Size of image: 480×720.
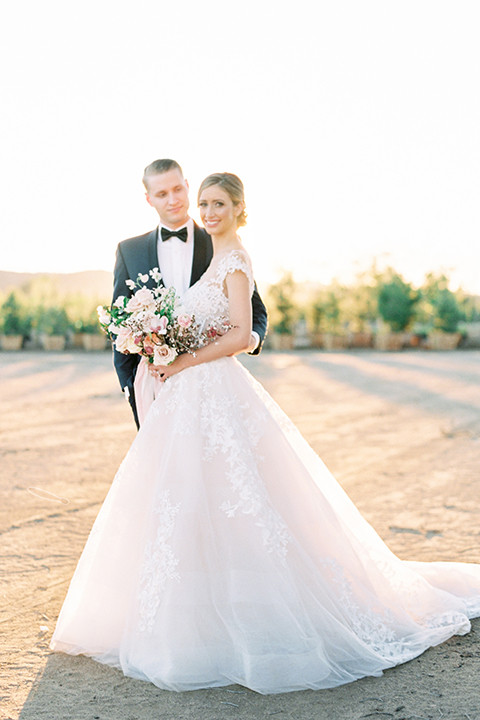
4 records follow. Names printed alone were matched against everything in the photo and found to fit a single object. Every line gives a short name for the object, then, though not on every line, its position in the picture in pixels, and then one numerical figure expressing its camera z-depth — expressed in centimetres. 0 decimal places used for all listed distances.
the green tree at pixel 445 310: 2114
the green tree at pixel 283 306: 2142
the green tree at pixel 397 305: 2186
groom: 332
